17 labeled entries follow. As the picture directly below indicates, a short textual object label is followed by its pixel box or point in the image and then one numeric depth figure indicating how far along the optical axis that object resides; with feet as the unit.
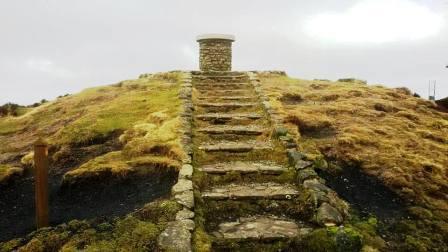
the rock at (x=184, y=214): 22.64
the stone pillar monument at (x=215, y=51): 68.80
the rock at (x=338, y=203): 24.47
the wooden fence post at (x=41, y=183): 22.47
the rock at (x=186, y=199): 23.99
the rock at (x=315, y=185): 26.05
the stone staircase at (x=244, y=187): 21.86
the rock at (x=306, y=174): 27.76
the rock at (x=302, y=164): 29.12
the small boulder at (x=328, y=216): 22.89
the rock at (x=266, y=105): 41.78
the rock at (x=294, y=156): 30.25
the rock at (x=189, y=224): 21.57
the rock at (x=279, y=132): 35.12
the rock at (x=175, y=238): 19.67
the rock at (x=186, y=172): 27.58
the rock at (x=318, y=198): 24.57
